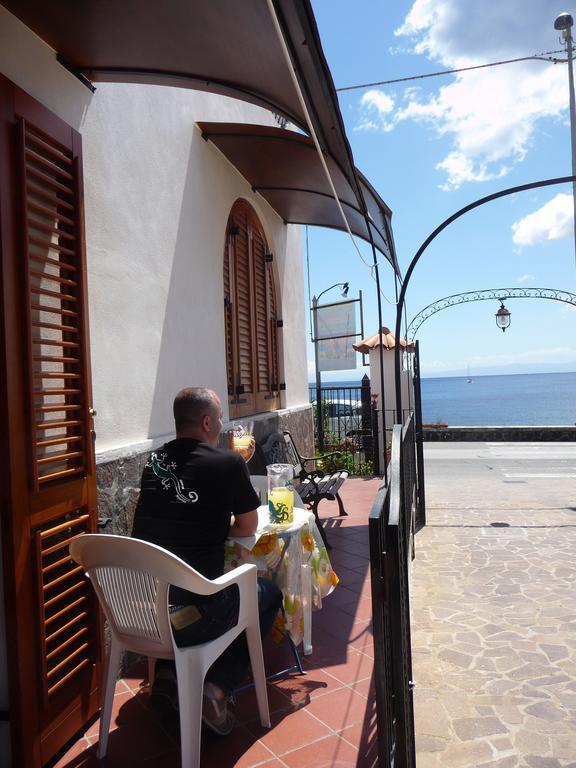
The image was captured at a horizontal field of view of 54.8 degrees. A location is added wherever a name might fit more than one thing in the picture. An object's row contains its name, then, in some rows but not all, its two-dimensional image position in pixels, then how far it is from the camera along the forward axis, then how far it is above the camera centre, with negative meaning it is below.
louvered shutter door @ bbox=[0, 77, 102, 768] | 2.05 -0.18
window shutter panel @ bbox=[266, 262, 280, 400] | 6.77 +0.62
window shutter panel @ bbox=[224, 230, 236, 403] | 5.31 +0.66
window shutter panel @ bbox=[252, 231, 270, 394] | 6.28 +0.72
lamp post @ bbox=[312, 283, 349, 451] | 9.55 +0.20
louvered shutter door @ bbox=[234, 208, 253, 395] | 5.67 +0.74
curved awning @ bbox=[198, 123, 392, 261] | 4.49 +1.96
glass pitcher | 2.83 -0.61
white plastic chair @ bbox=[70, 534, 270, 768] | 1.97 -0.84
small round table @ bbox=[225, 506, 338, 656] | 2.65 -0.91
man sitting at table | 2.27 -0.58
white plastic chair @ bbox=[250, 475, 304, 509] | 3.65 -0.72
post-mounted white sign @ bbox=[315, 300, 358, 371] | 9.41 +0.68
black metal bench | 5.16 -1.04
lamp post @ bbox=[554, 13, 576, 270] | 10.74 +6.44
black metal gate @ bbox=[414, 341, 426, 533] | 6.33 -1.05
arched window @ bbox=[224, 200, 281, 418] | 5.44 +0.70
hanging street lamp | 12.31 +1.22
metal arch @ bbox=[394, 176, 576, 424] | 4.31 +1.22
